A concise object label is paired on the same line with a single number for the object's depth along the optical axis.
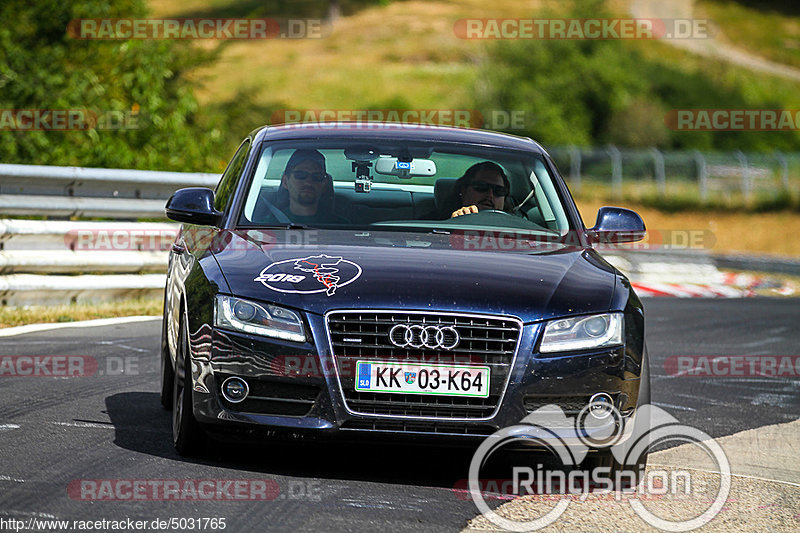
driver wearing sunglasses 13.84
